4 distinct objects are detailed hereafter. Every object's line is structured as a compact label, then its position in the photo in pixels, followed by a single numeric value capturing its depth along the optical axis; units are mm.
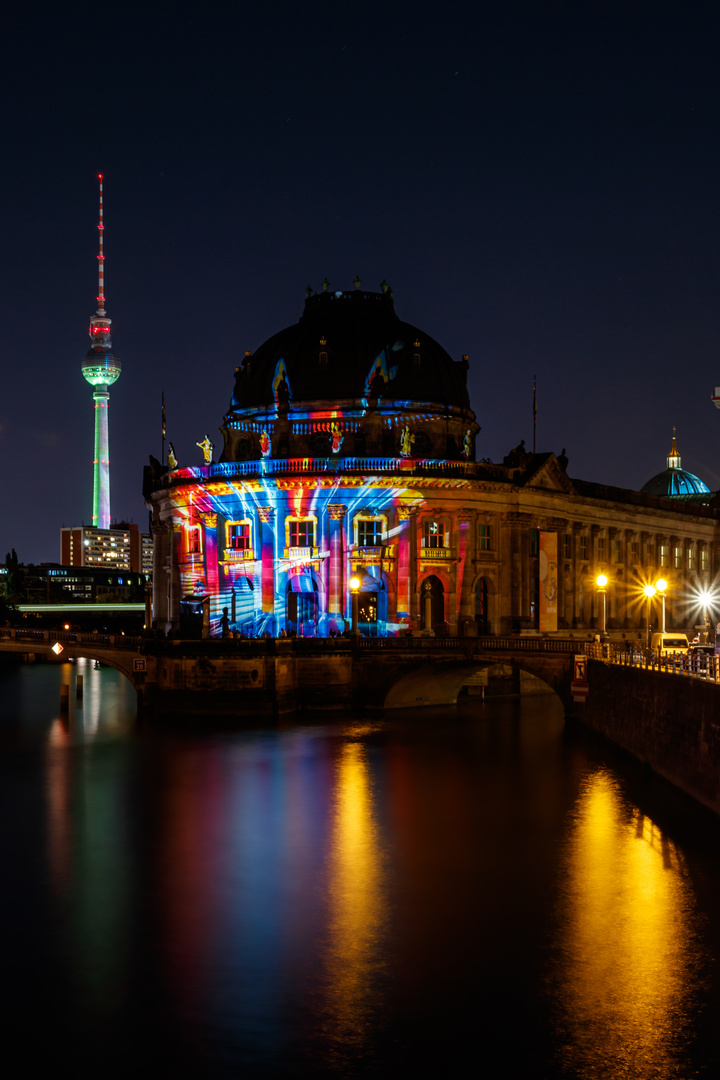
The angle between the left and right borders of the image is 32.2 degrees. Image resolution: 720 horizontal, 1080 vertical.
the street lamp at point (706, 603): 140375
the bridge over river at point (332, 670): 74438
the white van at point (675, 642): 83131
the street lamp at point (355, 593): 82812
